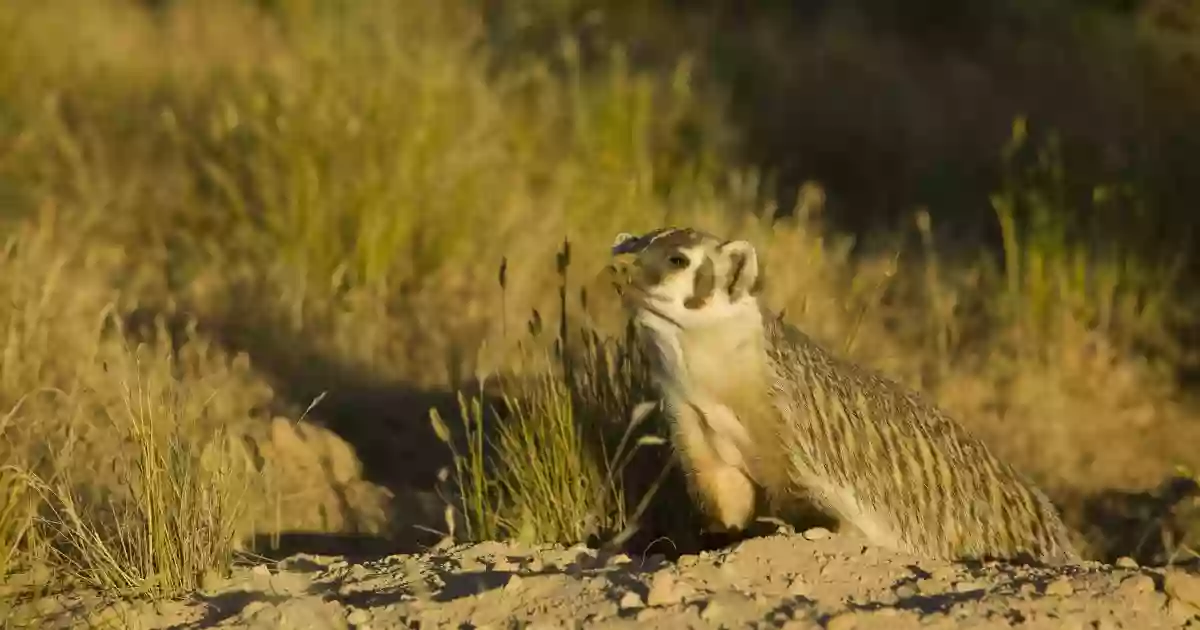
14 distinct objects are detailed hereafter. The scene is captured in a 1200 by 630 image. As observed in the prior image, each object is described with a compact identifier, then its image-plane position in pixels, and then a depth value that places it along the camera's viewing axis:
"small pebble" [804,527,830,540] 7.16
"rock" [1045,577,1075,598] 6.45
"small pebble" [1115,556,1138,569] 7.09
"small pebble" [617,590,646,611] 6.25
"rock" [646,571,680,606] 6.25
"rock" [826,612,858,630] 6.00
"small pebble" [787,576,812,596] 6.52
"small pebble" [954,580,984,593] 6.60
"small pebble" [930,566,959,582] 6.79
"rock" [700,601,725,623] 6.10
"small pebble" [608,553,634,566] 7.10
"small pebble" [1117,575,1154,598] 6.47
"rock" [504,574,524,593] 6.46
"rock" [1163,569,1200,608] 6.42
